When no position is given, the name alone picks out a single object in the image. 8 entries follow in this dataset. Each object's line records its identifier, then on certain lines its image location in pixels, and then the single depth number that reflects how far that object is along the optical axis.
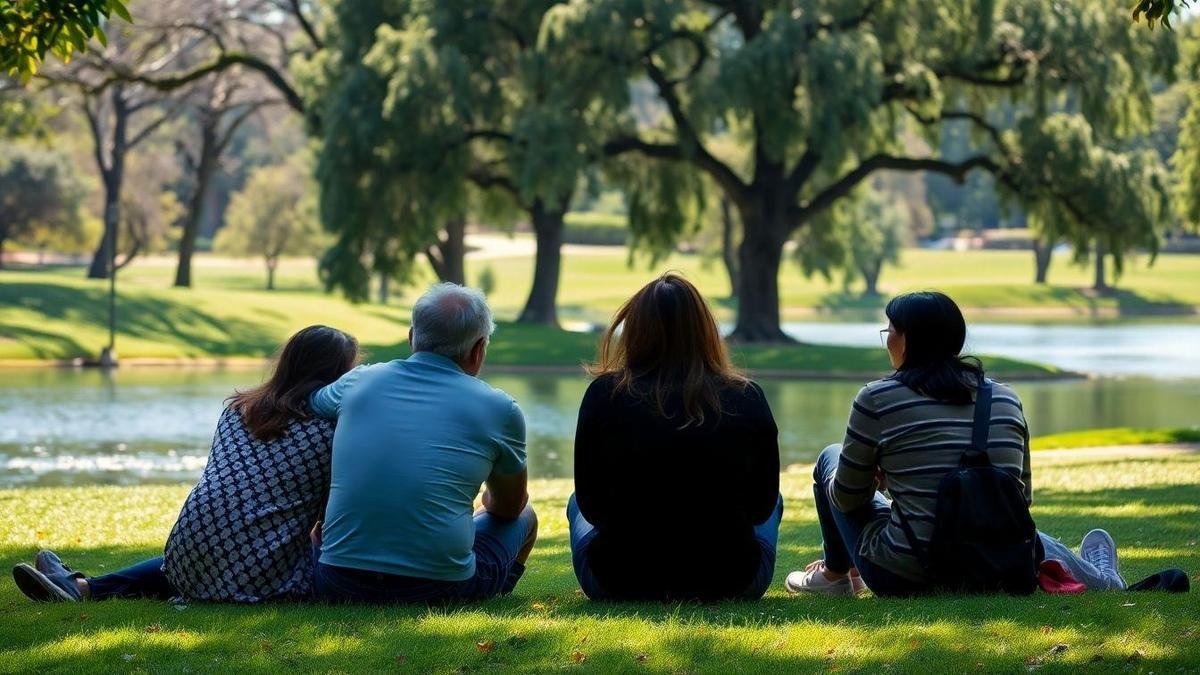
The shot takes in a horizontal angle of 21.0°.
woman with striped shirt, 10.56
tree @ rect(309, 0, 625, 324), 63.28
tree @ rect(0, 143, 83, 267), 115.25
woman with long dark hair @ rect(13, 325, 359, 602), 11.02
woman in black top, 10.45
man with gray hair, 10.63
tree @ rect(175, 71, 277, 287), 87.56
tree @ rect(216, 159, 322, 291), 123.47
